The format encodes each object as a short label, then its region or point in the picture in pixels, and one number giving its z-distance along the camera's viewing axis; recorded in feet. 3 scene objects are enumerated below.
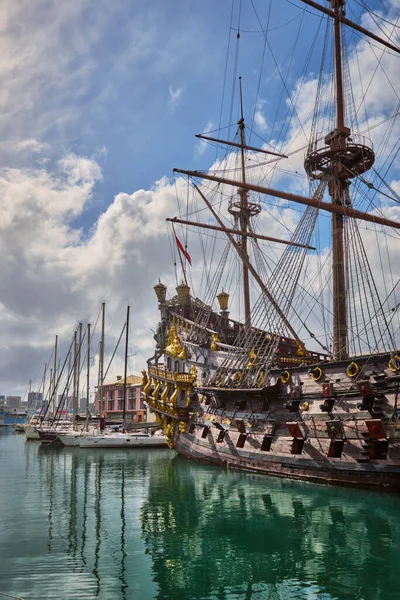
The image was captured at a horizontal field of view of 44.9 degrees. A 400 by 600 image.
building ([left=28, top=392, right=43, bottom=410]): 362.53
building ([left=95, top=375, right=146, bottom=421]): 281.27
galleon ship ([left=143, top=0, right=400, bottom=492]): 59.26
